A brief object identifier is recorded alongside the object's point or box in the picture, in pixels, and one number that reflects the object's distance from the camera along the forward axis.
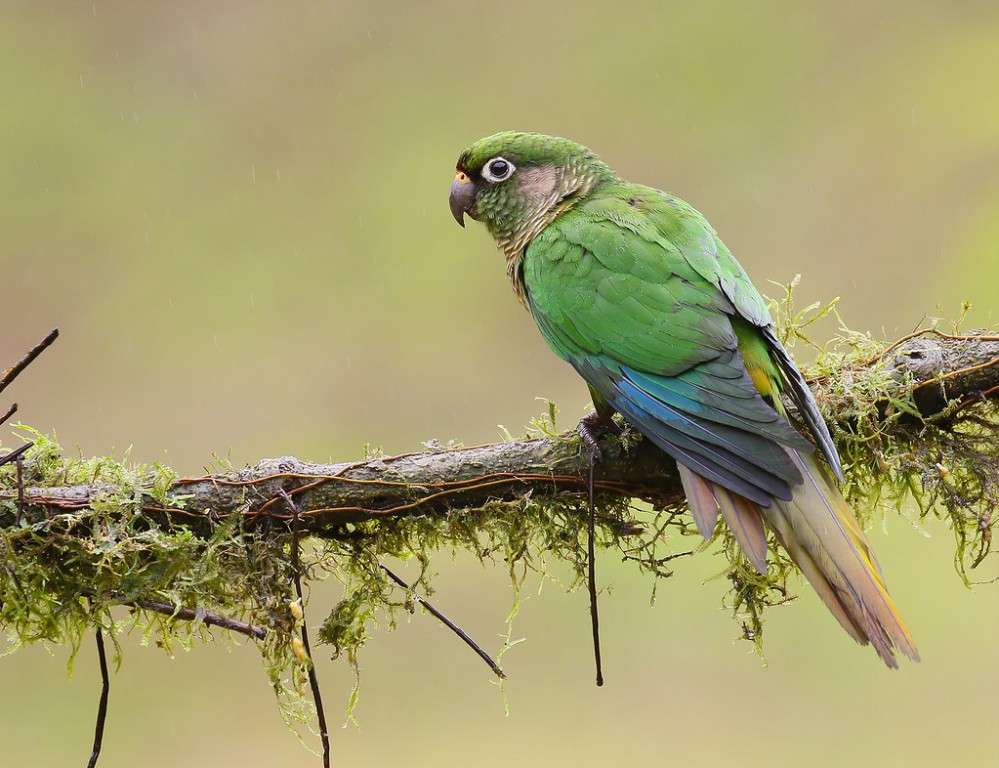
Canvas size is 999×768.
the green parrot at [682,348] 4.08
